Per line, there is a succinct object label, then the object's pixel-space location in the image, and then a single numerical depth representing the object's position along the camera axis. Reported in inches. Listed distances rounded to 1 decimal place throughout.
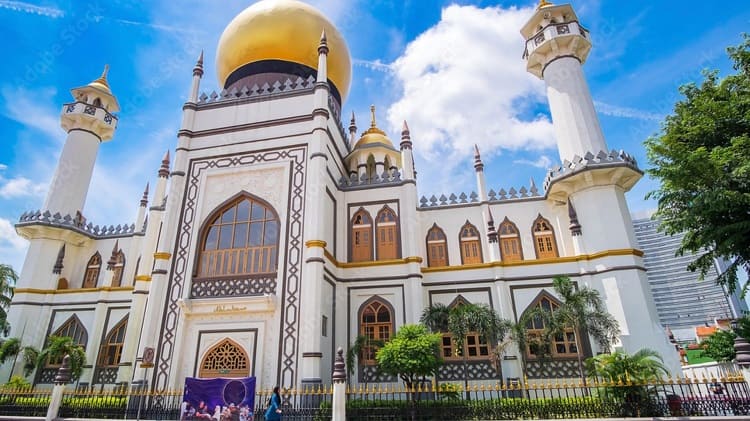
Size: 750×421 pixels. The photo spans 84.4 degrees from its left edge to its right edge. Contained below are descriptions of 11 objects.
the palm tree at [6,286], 666.2
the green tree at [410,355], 407.5
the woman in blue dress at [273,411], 321.7
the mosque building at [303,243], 476.1
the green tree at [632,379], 320.2
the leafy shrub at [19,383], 507.5
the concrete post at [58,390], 386.9
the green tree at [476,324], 466.0
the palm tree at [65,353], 568.1
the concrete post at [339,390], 322.0
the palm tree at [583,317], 440.8
